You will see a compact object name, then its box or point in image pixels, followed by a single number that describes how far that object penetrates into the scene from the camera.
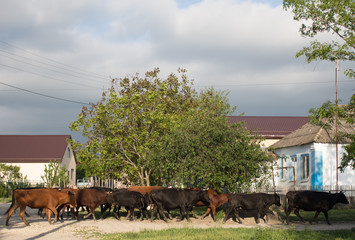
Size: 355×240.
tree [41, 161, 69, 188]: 42.22
